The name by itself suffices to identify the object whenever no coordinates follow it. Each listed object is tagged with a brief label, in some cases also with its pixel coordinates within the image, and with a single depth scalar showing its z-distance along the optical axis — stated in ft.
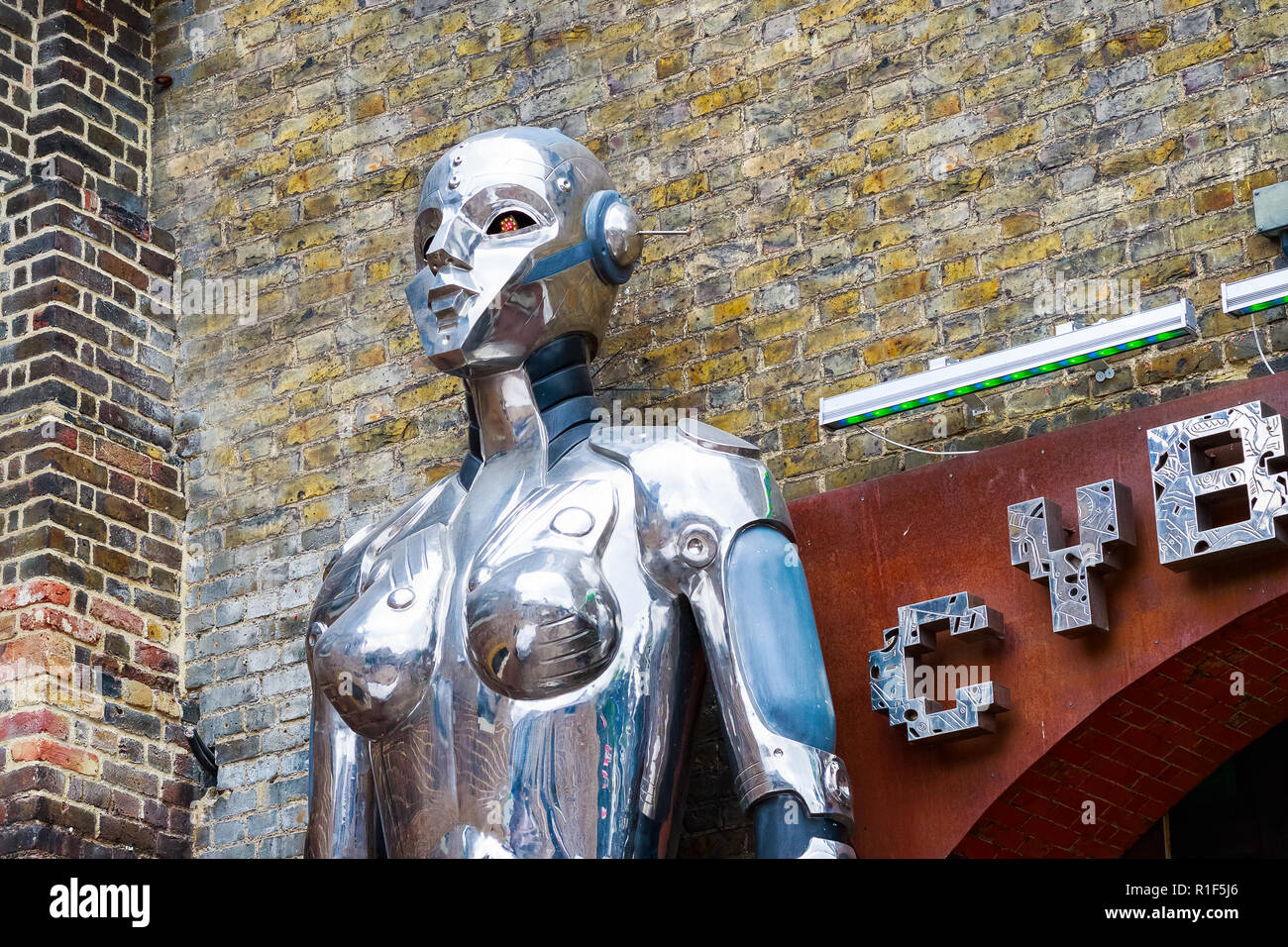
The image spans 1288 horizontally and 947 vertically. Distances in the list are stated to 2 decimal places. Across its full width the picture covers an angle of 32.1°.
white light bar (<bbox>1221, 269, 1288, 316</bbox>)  15.60
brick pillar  20.01
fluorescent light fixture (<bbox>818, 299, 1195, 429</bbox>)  16.05
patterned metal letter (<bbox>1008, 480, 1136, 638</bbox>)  16.69
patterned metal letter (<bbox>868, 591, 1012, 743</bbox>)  16.94
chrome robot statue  15.81
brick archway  16.69
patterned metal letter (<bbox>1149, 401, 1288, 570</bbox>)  16.08
